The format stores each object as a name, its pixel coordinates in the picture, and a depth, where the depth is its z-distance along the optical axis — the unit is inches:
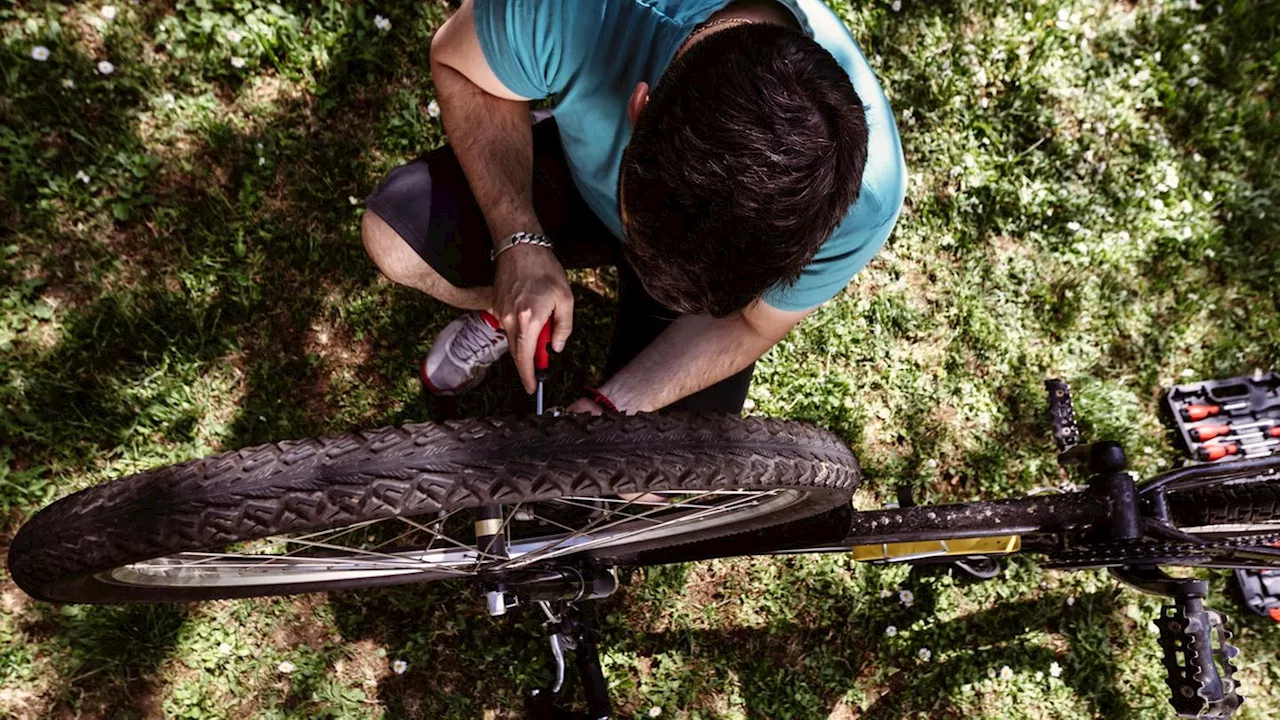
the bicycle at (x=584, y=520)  24.7
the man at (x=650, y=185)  26.5
